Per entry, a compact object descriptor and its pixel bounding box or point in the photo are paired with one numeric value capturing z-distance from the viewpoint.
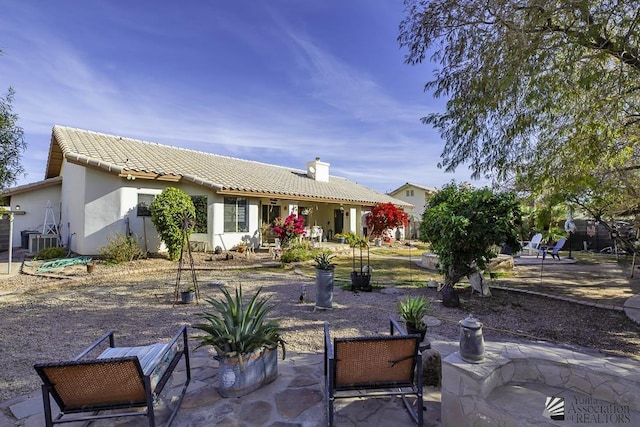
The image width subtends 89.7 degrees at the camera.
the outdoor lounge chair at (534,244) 17.12
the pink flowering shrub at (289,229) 14.57
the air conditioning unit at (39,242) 12.94
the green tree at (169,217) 11.52
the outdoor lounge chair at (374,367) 2.61
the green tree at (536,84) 4.88
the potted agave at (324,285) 6.42
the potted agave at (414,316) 4.02
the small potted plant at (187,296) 6.86
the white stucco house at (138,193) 12.10
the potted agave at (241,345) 3.14
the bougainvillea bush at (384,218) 9.94
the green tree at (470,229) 6.30
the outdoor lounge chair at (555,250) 14.71
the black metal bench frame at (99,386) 2.23
